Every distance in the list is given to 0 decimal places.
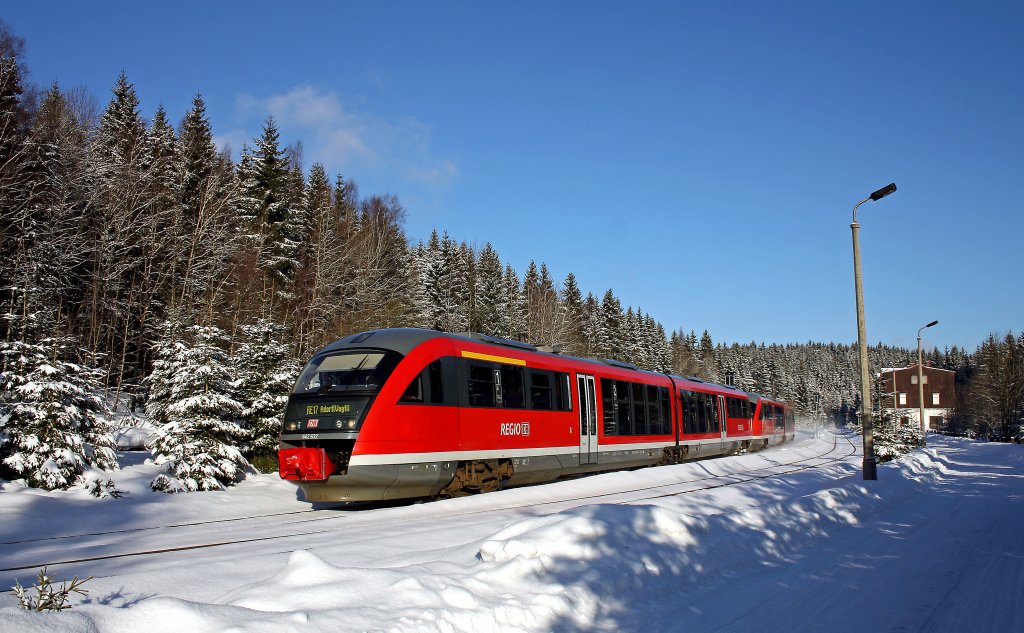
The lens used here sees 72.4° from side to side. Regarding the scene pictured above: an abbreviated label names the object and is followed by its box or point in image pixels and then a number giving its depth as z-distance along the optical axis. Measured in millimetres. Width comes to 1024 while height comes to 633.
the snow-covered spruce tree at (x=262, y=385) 17781
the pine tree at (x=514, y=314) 58094
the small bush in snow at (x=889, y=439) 30141
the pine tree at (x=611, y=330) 76562
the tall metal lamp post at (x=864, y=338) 17641
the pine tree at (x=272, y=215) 38094
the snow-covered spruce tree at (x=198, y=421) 14578
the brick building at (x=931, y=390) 113625
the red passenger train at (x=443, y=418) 12008
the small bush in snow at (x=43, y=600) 3881
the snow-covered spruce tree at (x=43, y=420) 12094
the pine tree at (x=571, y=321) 58625
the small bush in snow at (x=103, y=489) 12477
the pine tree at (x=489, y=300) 56906
